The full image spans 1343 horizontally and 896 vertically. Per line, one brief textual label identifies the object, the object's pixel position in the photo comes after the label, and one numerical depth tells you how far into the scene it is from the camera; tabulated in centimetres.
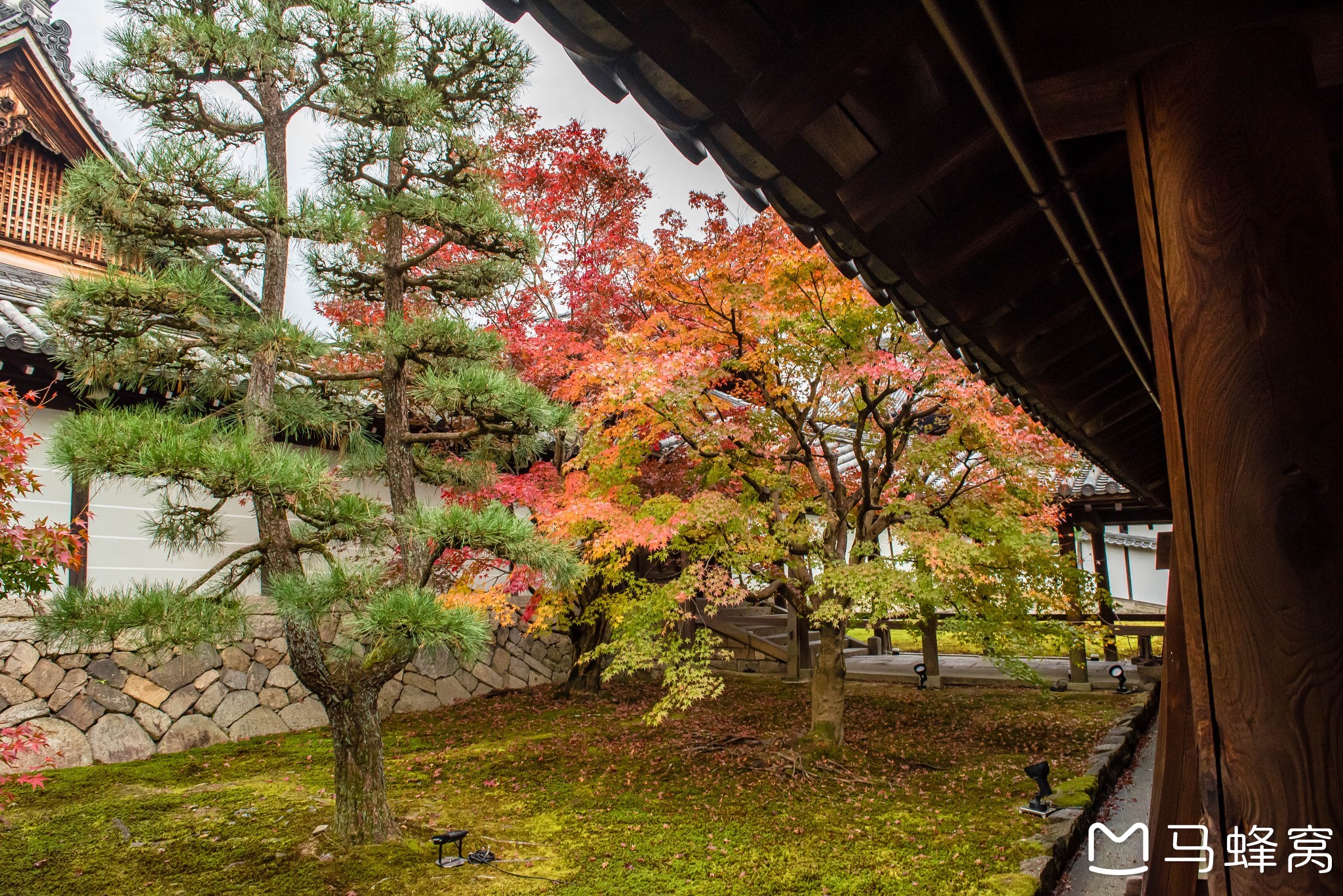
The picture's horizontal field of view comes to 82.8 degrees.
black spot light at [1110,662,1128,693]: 1083
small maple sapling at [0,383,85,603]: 394
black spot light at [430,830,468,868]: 468
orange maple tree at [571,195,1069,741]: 668
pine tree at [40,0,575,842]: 433
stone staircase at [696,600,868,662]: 1345
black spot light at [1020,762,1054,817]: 561
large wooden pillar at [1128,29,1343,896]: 129
